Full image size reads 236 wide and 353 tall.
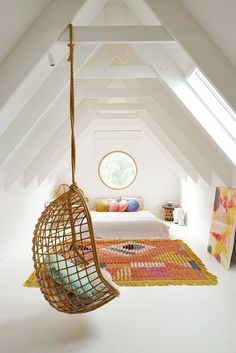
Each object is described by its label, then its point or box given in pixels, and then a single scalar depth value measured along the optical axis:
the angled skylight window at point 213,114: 3.89
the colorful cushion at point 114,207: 7.81
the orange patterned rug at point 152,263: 3.76
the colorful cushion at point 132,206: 7.86
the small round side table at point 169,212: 8.23
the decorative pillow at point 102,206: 7.86
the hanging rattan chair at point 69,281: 2.45
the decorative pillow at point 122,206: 7.79
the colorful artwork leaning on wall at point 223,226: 4.28
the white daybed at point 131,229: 6.16
